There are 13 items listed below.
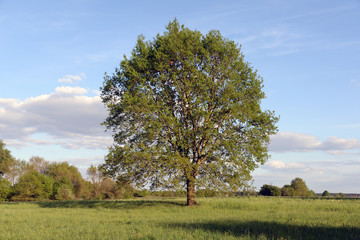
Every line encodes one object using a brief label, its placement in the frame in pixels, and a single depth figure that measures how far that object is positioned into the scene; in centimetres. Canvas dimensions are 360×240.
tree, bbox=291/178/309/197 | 8132
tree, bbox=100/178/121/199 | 6379
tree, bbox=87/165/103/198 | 6631
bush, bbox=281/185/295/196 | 7650
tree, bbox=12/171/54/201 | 6259
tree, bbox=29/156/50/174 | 8356
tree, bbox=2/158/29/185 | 7250
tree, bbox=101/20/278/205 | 2545
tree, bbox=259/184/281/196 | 7406
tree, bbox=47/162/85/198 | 7270
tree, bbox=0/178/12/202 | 6250
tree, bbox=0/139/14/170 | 7325
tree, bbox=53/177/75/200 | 6322
